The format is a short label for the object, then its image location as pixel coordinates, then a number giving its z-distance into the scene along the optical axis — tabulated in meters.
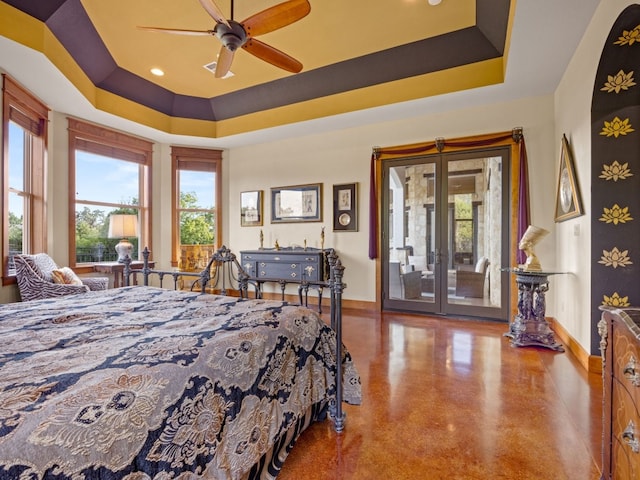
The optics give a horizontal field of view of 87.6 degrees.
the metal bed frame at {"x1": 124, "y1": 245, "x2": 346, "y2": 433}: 1.89
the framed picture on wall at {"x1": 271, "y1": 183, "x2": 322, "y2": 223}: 5.66
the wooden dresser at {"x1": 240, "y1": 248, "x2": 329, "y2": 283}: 5.09
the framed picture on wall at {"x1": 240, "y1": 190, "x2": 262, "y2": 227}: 6.22
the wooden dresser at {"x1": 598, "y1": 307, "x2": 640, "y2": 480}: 1.13
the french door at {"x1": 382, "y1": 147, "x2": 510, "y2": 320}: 4.55
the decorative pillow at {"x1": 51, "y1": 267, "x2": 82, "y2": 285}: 3.92
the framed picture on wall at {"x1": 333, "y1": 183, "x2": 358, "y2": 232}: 5.37
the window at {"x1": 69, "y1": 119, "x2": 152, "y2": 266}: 4.93
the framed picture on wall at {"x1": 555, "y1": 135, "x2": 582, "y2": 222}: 3.18
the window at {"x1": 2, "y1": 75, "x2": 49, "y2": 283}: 3.68
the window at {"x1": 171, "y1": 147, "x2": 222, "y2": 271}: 6.16
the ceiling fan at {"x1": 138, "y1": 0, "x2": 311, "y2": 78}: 2.46
